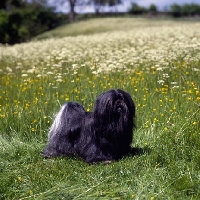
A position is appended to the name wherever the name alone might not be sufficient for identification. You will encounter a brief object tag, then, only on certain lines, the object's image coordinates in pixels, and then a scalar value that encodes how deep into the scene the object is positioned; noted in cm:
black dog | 554
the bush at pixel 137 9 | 6894
